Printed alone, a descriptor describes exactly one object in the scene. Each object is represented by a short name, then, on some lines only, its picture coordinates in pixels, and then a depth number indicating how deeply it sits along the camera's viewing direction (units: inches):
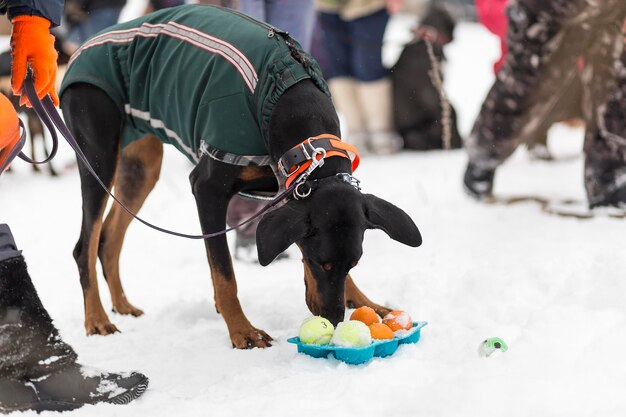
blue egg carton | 96.5
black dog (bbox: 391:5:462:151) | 261.0
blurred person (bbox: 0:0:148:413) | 86.7
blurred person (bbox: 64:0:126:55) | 256.4
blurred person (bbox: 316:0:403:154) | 253.8
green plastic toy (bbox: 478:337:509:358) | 96.3
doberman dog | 97.5
